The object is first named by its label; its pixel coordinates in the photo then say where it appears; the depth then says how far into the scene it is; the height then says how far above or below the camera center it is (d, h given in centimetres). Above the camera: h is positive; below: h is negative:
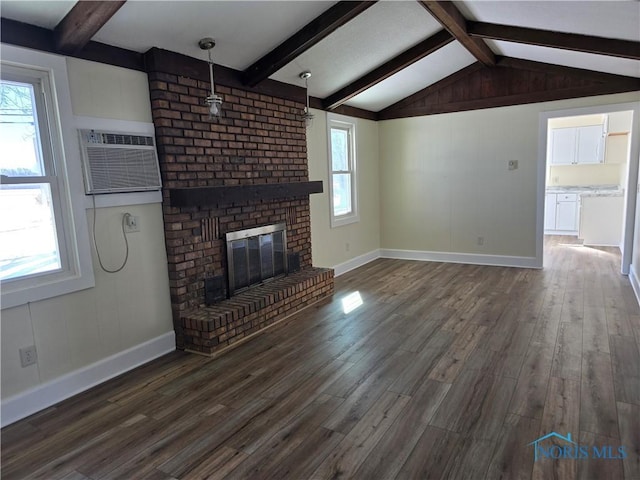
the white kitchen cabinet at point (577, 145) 740 +49
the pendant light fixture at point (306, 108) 425 +86
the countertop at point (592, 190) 668 -35
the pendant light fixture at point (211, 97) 304 +67
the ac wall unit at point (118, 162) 269 +21
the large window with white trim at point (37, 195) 238 +0
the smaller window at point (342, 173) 551 +12
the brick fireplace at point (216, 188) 313 -1
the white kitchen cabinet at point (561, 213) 777 -79
